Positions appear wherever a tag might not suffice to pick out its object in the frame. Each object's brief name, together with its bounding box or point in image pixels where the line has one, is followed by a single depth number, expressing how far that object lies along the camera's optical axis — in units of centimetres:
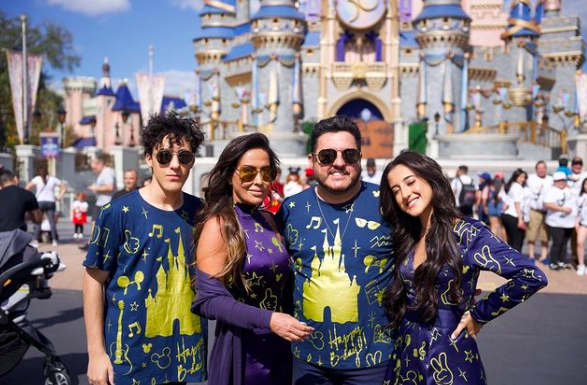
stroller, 414
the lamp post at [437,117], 3159
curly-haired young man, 252
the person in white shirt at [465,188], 1175
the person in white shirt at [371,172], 986
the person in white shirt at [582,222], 906
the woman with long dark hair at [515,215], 980
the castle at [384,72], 3331
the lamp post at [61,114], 2344
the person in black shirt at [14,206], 589
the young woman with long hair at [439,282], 240
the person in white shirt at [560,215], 922
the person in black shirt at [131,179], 762
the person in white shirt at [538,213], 995
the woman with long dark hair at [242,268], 230
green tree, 3531
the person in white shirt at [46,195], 1143
